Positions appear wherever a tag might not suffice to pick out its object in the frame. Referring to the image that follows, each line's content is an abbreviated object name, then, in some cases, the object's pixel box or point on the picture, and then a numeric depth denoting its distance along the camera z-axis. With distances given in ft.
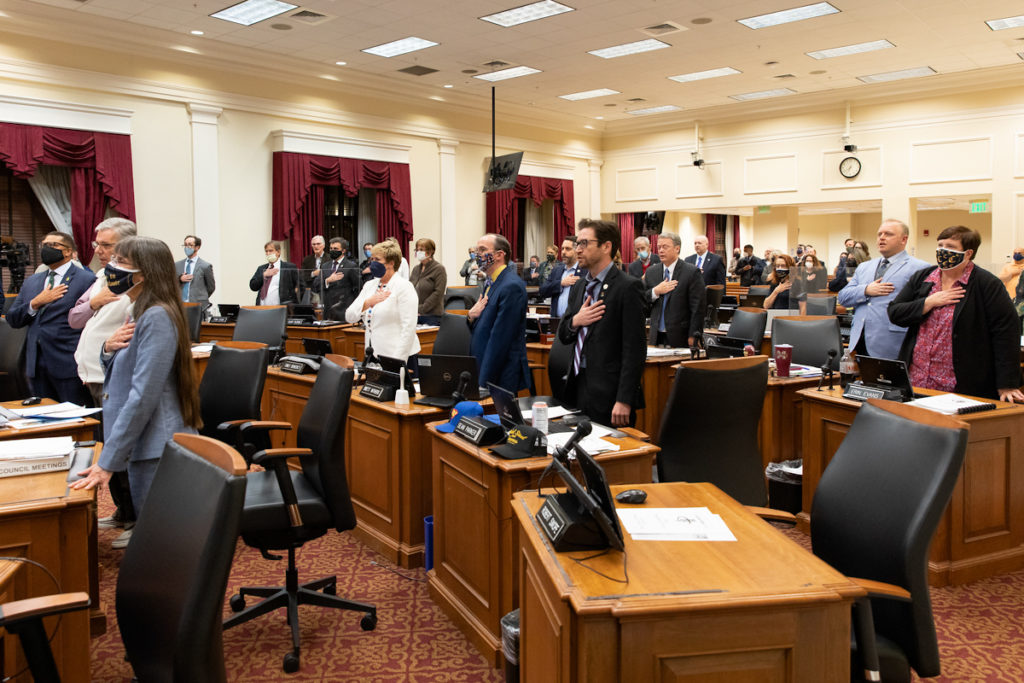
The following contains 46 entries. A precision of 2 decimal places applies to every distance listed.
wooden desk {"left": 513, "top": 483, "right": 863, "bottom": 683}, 4.97
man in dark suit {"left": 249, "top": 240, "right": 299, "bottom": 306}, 27.53
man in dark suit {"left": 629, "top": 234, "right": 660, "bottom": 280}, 28.19
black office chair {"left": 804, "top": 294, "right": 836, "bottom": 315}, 24.40
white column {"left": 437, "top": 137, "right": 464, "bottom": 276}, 41.63
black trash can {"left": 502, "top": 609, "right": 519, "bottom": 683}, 7.74
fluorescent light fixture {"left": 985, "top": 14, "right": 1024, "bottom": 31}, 28.68
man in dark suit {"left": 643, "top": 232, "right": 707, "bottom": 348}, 21.18
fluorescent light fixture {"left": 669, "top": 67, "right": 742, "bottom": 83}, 36.25
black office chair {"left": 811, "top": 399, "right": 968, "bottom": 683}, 6.31
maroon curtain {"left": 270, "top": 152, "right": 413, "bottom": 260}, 34.71
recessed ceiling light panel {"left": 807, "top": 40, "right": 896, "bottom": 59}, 31.94
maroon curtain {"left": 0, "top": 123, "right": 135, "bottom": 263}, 27.27
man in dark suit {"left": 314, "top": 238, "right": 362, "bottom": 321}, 26.63
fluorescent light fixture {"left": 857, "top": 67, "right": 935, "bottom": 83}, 36.45
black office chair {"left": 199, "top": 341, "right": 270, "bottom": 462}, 13.06
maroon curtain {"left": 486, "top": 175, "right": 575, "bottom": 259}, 44.24
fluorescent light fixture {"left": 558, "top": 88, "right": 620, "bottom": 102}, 40.65
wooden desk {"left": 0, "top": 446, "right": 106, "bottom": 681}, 7.41
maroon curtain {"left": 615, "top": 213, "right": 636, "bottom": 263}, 49.60
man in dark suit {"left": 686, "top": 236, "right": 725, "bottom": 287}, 27.91
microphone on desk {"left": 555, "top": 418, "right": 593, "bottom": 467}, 6.83
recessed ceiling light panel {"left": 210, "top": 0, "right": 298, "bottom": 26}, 26.73
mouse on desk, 7.13
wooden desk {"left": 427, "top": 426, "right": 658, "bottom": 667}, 9.05
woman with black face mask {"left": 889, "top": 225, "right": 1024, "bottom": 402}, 12.33
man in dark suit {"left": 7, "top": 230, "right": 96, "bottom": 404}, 15.85
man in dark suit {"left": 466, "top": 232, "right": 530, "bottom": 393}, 14.47
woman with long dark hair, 8.95
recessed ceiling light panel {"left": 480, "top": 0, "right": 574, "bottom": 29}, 27.20
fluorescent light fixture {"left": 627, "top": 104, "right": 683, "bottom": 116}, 44.78
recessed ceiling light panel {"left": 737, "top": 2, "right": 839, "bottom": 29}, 27.53
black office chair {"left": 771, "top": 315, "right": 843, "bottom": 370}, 17.89
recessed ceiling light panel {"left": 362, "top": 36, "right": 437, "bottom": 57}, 31.45
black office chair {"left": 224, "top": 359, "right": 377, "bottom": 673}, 9.85
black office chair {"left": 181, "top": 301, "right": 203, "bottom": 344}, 21.01
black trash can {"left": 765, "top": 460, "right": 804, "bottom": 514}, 14.74
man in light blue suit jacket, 15.49
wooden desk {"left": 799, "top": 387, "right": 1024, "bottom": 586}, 11.60
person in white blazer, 18.10
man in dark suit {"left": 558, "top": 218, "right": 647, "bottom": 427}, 11.99
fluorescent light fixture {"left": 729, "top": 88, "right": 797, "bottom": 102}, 40.98
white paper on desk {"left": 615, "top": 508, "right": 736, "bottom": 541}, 6.26
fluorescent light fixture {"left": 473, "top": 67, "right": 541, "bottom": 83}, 35.99
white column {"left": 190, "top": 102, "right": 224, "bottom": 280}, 31.99
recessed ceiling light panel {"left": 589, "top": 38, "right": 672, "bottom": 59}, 31.89
